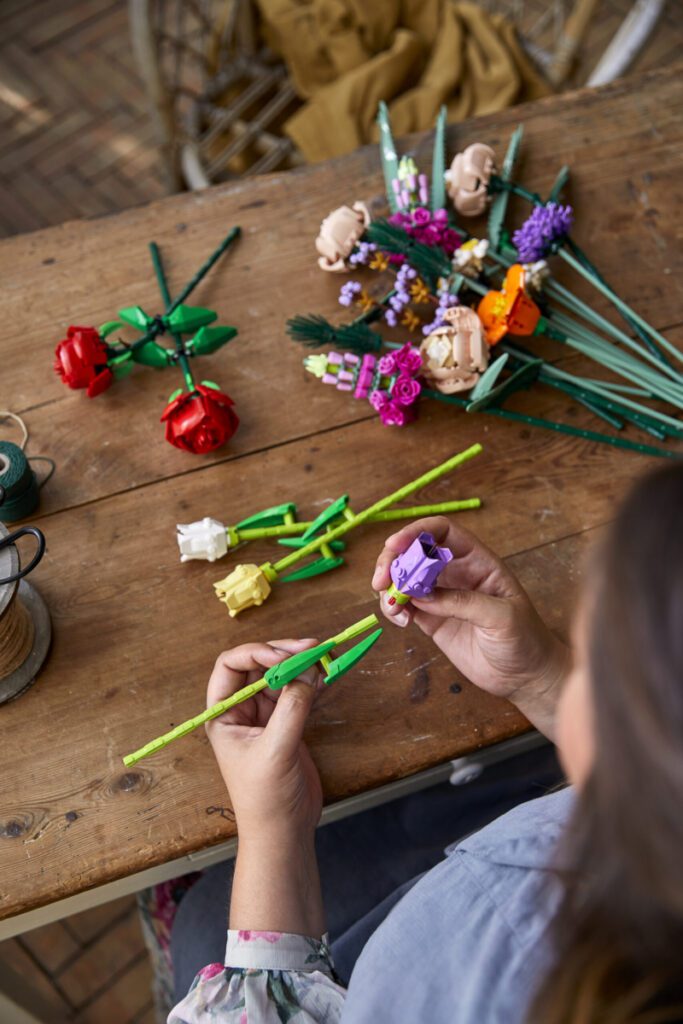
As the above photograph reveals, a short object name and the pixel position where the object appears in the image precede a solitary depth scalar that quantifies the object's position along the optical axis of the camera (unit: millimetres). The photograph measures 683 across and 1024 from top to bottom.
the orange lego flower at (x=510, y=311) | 1059
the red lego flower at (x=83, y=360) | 1055
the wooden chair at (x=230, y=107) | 1808
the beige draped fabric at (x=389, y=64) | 1728
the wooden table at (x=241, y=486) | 926
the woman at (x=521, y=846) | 533
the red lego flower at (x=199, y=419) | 1016
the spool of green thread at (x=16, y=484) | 987
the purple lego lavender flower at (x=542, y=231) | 1120
